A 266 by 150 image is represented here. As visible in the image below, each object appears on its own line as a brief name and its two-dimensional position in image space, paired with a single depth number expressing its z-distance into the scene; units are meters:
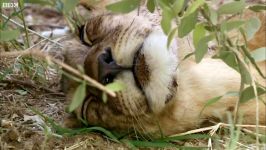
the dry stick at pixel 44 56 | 2.78
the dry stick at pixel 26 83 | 3.58
